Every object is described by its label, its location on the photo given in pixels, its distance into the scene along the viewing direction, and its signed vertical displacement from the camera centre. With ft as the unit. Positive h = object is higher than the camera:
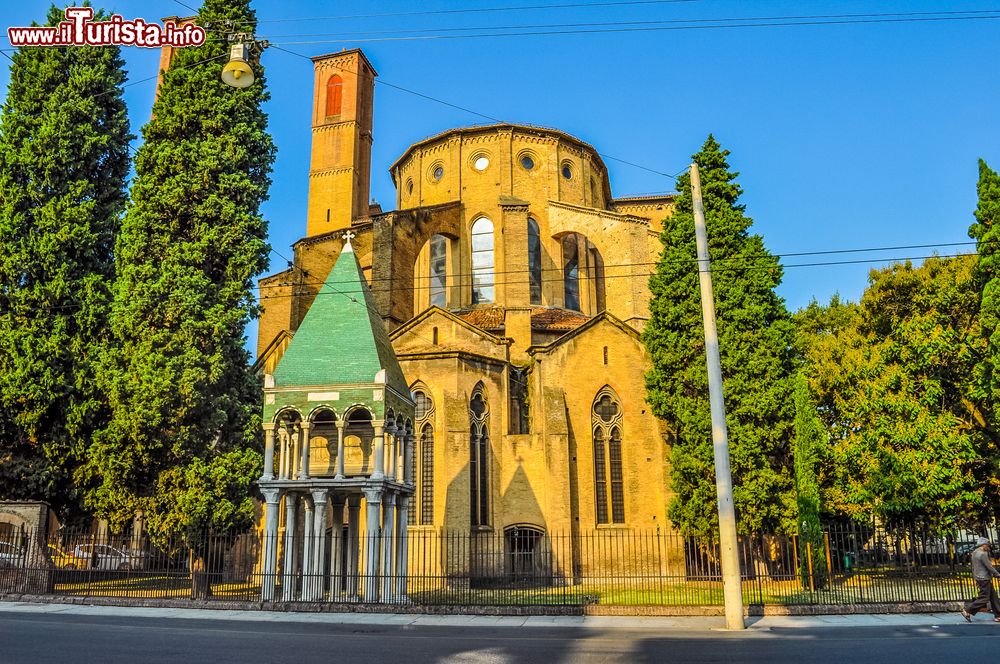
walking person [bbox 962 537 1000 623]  39.11 -4.88
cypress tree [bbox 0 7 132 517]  60.03 +21.58
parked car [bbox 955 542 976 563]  57.29 -5.36
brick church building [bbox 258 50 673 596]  80.69 +24.88
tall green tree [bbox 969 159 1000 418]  60.29 +18.11
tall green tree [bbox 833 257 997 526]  63.05 +6.56
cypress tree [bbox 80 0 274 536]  56.85 +17.07
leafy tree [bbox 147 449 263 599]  55.11 +0.01
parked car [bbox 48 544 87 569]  57.60 -4.21
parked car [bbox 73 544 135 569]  57.26 -4.51
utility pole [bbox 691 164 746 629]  38.01 +0.94
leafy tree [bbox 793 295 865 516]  74.69 +11.36
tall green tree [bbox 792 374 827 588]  63.31 +1.27
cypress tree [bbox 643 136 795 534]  67.62 +12.51
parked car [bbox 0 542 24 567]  56.04 -3.57
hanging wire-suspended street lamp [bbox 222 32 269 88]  39.70 +22.68
